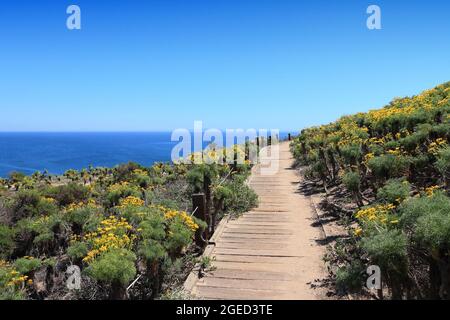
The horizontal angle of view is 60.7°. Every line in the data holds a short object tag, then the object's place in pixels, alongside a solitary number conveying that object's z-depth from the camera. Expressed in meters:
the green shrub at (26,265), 7.08
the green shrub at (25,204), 15.86
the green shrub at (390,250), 4.20
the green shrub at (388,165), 8.20
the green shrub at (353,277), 5.50
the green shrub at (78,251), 7.08
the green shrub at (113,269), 4.62
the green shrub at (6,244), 11.16
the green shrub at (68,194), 19.34
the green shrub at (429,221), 3.86
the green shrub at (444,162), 6.76
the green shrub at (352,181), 8.76
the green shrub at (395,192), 6.14
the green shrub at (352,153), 10.66
